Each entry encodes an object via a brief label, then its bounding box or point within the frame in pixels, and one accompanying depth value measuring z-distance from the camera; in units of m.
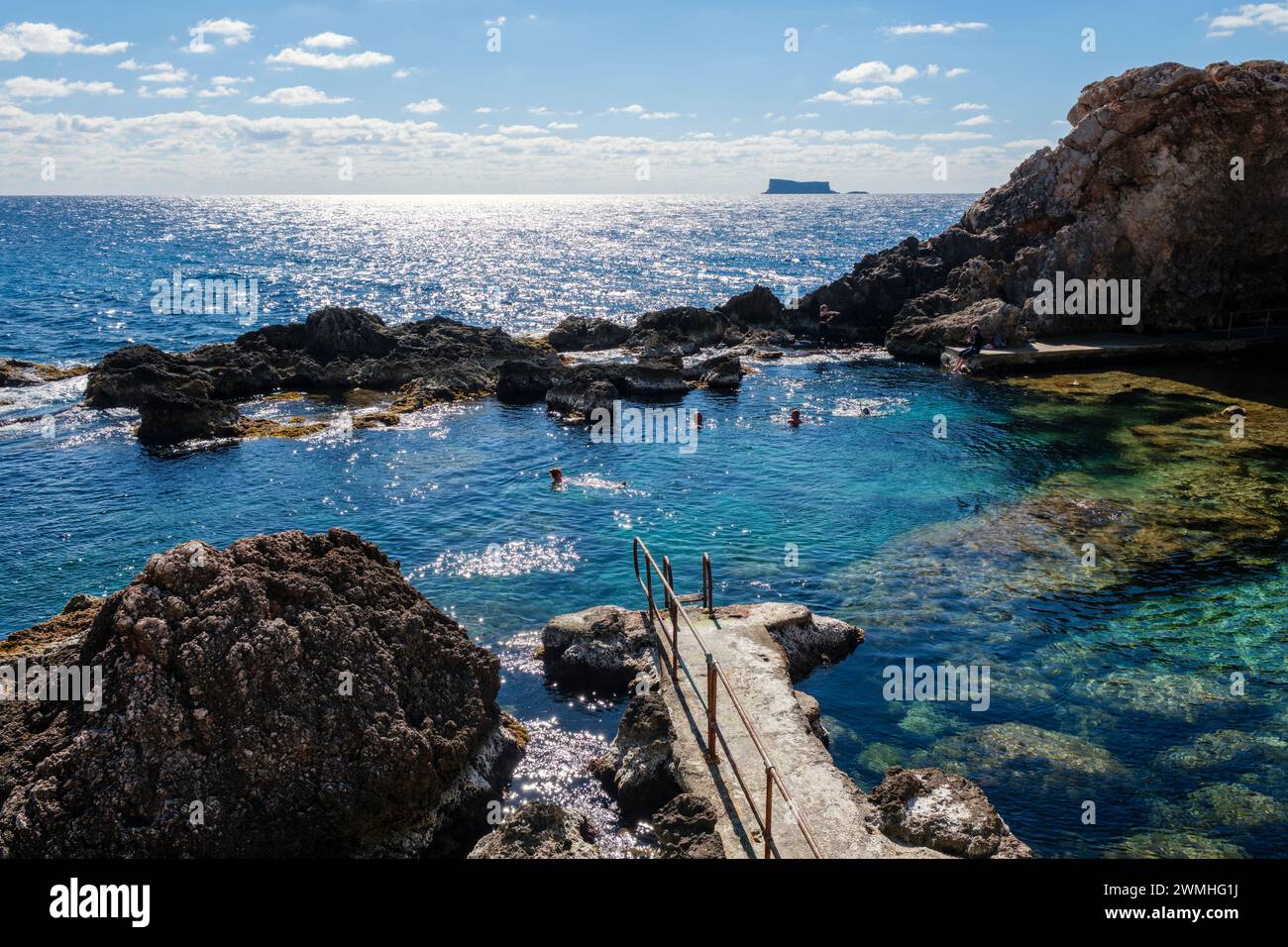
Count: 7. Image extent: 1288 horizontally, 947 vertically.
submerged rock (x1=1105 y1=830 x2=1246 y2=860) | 14.34
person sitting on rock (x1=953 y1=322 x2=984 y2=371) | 54.06
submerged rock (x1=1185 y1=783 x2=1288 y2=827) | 15.20
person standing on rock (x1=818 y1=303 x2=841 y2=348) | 68.69
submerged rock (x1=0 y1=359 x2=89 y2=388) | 51.22
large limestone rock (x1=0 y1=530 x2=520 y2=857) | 11.88
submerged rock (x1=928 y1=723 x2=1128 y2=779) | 16.83
